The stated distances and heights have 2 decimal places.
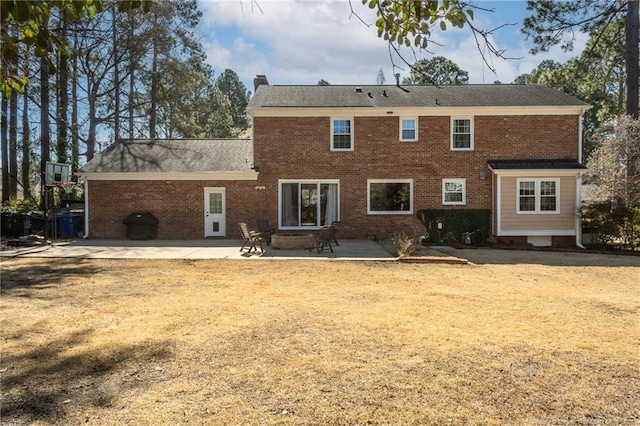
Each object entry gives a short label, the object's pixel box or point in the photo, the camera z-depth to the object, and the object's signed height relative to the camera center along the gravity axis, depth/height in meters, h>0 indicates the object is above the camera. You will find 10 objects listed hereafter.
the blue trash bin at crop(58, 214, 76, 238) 18.55 -0.84
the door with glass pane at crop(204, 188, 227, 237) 18.22 -0.23
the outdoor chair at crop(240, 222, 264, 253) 14.15 -1.03
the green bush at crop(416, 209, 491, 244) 17.83 -0.67
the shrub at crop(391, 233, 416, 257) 12.91 -1.30
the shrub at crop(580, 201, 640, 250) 15.39 -0.62
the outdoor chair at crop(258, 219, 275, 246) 17.05 -0.90
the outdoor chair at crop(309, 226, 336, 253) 14.16 -1.03
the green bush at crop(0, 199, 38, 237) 19.11 -0.74
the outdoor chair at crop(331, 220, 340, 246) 15.47 -0.69
